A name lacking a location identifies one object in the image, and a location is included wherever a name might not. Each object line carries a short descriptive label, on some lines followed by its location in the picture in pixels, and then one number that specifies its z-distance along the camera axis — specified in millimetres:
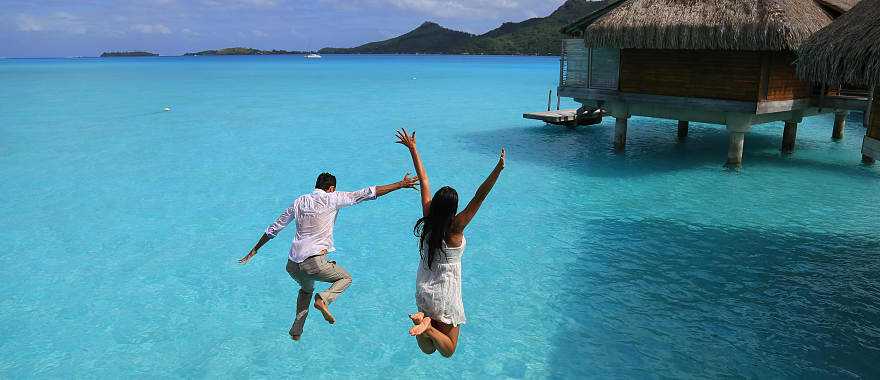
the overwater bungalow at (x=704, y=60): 14820
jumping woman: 4355
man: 5684
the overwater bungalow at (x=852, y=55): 8500
